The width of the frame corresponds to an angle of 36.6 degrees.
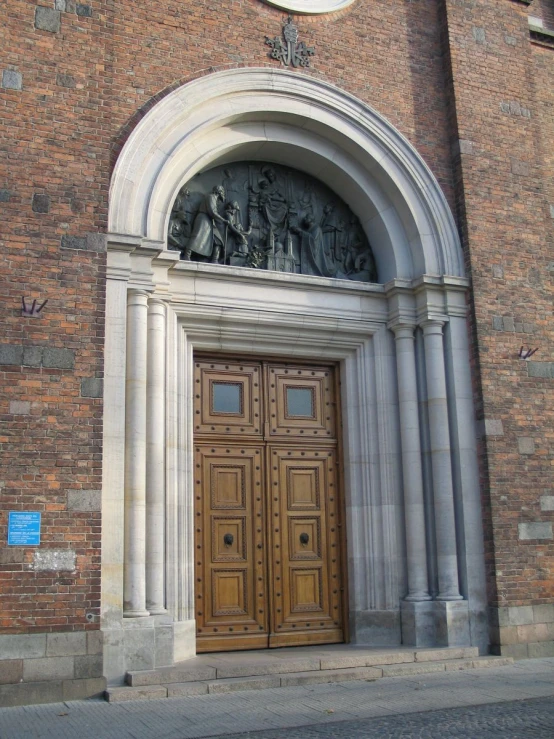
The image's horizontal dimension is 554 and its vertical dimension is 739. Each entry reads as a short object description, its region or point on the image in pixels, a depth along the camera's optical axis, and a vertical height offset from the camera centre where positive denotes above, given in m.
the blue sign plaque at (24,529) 7.33 +0.29
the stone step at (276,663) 7.55 -1.02
